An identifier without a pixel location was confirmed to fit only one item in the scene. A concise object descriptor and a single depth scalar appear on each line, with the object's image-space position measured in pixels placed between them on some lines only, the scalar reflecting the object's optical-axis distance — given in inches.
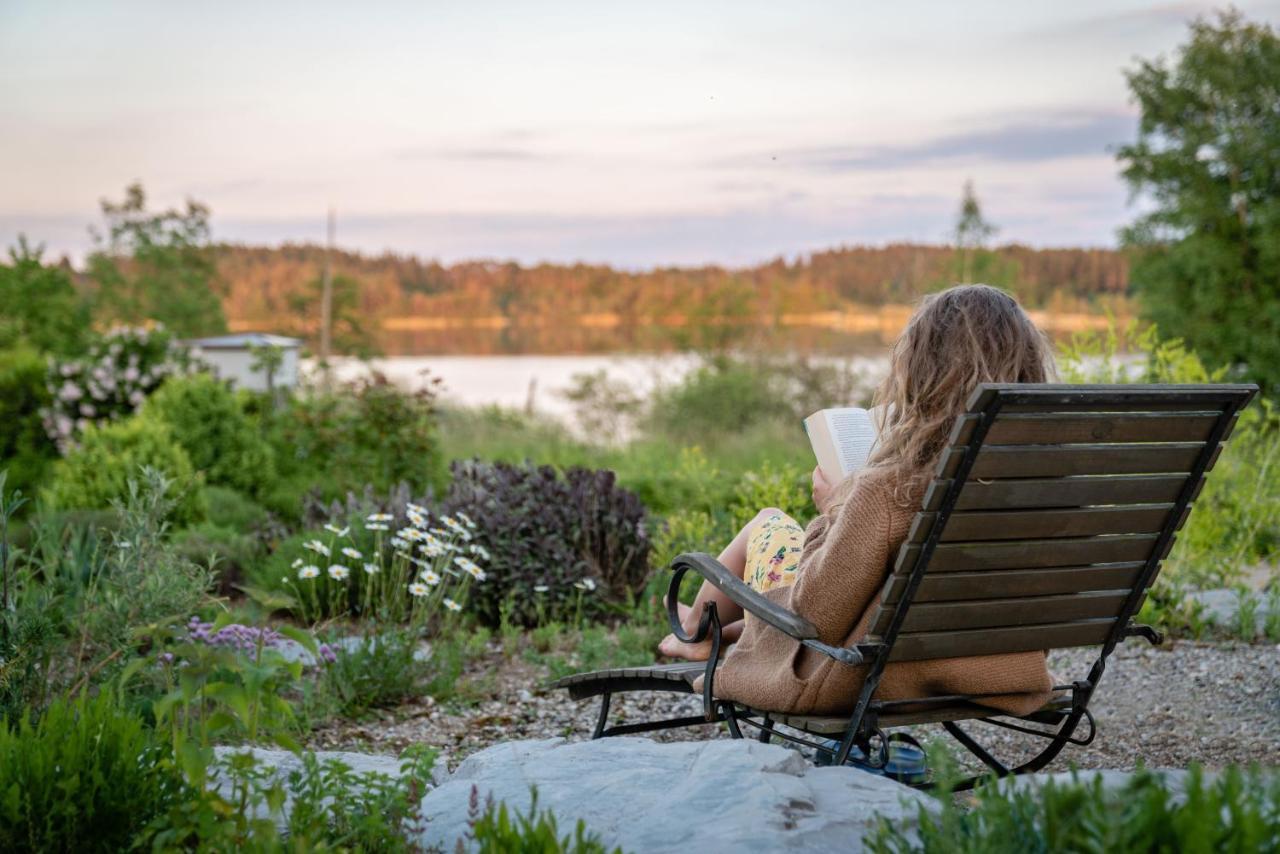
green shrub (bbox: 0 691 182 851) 78.1
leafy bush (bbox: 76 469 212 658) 125.5
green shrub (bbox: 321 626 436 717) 154.3
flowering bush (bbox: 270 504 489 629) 176.7
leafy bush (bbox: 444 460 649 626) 209.0
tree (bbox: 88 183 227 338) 764.6
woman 94.5
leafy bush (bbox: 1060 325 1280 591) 216.2
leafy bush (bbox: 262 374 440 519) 299.1
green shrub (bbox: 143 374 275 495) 323.6
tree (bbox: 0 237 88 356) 522.6
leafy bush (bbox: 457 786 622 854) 67.7
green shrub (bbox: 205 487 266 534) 288.5
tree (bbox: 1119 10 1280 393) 561.3
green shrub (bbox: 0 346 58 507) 355.9
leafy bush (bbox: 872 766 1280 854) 56.2
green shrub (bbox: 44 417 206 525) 269.1
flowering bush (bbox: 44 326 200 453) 357.4
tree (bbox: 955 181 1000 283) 687.1
